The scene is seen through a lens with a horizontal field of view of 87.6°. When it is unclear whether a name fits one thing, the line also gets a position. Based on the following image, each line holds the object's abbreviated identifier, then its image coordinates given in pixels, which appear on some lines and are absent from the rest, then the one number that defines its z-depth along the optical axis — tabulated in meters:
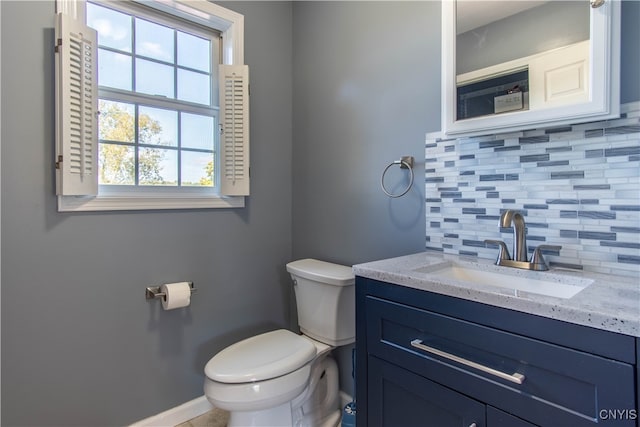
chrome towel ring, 1.47
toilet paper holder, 1.60
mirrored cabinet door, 0.94
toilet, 1.31
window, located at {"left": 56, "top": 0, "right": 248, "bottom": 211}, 1.37
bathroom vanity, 0.65
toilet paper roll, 1.58
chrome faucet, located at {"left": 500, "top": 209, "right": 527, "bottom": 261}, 1.11
